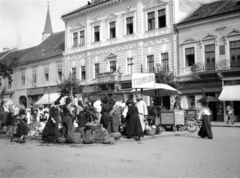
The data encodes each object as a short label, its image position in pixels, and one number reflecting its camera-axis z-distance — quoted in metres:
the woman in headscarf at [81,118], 13.88
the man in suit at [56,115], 13.00
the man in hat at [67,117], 13.07
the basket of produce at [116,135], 13.36
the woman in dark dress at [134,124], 13.57
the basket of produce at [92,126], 12.66
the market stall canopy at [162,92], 18.23
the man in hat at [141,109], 14.59
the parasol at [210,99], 23.62
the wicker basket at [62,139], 12.79
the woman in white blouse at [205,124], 14.02
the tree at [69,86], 34.34
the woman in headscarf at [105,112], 14.06
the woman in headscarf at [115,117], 14.38
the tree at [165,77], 26.87
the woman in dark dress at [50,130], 13.02
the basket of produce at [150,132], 15.20
